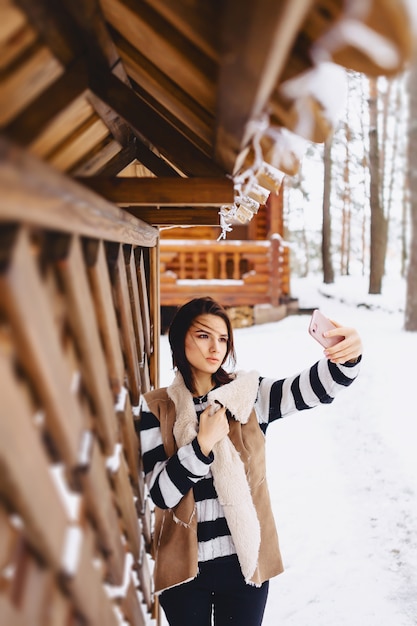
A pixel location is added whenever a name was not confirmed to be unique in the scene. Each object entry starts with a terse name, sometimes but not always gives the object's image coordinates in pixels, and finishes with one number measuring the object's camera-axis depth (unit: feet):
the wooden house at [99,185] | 2.26
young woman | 5.99
